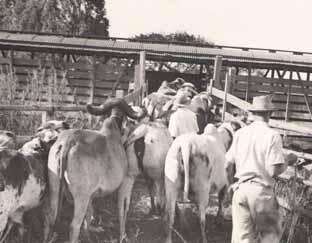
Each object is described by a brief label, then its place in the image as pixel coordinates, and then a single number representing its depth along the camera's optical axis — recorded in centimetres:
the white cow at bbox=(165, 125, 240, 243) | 741
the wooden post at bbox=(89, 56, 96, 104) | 1617
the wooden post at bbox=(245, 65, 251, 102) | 1669
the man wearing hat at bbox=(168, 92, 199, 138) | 885
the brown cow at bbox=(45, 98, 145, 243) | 671
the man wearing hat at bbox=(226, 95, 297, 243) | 562
